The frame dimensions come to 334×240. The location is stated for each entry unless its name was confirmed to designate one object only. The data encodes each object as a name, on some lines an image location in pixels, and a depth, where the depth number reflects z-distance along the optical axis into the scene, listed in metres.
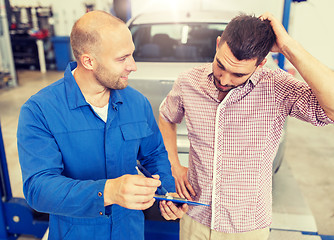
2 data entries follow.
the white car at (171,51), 2.31
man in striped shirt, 1.18
